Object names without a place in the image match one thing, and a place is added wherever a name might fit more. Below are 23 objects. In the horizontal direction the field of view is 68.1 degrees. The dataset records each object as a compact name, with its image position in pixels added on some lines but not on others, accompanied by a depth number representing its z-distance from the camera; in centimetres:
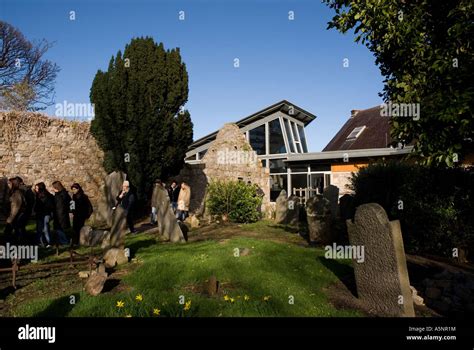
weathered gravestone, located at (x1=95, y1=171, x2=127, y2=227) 1320
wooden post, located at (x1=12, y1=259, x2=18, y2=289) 627
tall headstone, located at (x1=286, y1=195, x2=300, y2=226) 1543
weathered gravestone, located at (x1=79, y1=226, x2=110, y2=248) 1050
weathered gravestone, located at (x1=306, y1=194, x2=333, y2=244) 1026
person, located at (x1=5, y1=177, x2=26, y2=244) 867
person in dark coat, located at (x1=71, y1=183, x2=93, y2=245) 1027
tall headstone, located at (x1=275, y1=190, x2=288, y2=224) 1595
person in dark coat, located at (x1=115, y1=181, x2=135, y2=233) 1132
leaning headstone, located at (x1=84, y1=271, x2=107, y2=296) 580
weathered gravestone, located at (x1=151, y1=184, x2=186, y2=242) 1023
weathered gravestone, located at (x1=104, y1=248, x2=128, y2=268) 758
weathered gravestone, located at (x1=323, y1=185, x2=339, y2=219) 1506
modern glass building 2305
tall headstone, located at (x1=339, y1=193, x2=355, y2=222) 1219
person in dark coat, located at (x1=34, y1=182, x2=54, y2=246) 997
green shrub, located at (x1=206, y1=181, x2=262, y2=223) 1562
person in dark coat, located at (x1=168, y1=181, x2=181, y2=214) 1452
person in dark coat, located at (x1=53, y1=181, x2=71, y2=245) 1014
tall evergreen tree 1452
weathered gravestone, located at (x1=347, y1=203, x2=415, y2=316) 539
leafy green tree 638
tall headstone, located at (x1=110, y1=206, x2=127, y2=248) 784
